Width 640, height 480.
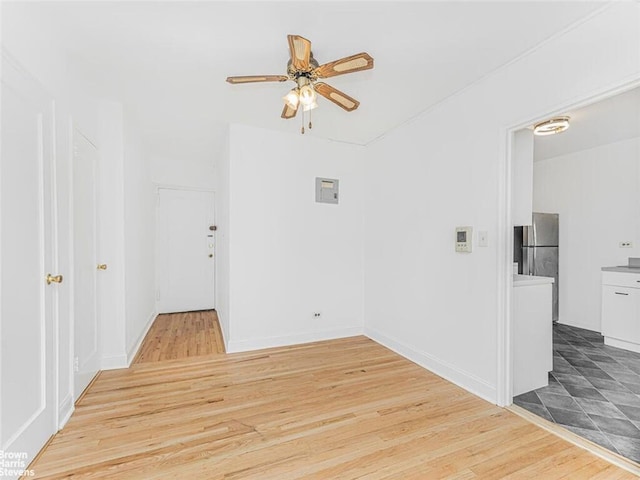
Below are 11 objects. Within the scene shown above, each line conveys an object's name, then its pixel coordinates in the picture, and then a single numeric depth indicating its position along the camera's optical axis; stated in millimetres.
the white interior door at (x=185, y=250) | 4895
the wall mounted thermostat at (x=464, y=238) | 2508
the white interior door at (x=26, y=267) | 1430
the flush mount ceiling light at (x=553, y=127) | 2934
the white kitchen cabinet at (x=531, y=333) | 2398
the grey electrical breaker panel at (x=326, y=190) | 3699
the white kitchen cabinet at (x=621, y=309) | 3344
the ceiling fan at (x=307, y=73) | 1649
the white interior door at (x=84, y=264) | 2287
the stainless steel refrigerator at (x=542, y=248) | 4355
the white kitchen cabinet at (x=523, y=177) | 2414
